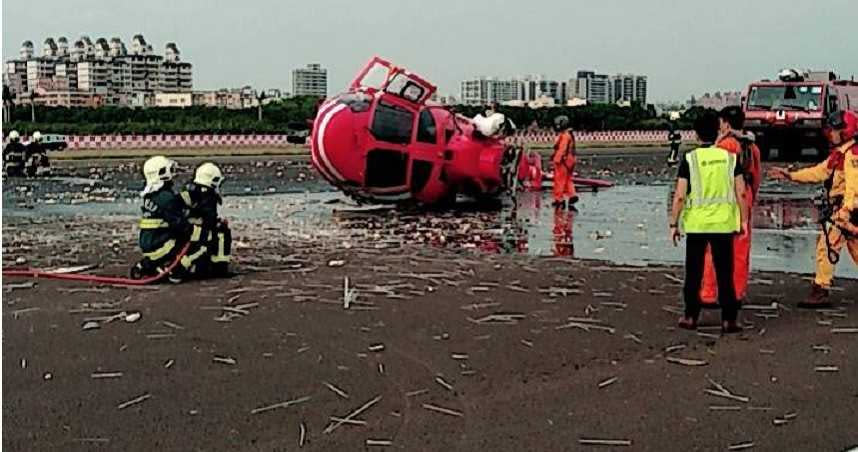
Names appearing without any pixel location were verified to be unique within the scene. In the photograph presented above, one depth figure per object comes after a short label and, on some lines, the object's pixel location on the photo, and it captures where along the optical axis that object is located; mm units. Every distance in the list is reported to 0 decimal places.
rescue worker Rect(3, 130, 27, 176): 28750
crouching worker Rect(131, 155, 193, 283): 10609
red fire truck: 35656
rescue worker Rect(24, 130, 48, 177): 29234
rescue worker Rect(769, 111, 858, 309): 9359
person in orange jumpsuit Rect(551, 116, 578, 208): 19656
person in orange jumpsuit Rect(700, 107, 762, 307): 8945
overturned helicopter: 17734
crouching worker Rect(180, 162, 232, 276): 10742
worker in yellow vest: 8609
